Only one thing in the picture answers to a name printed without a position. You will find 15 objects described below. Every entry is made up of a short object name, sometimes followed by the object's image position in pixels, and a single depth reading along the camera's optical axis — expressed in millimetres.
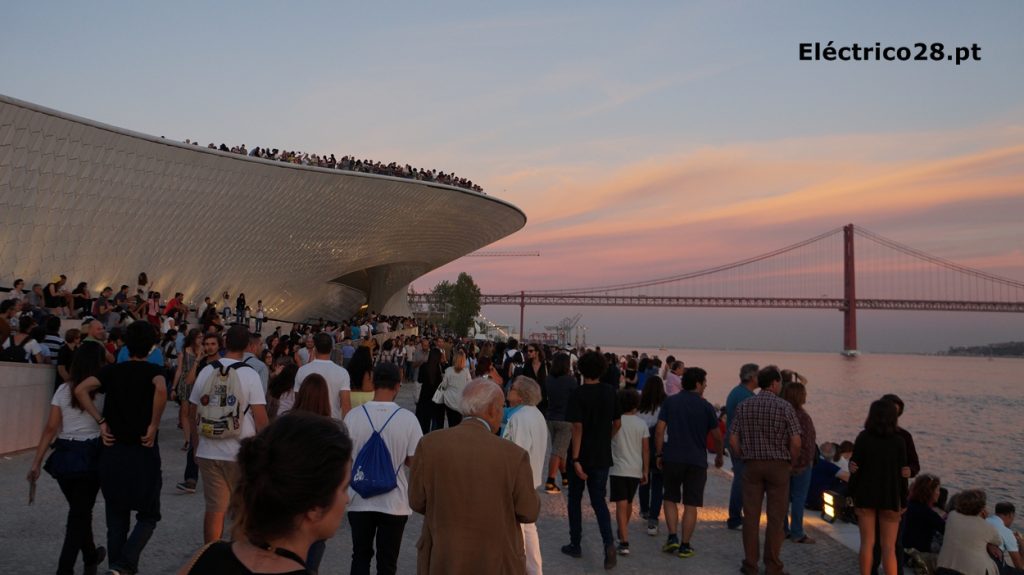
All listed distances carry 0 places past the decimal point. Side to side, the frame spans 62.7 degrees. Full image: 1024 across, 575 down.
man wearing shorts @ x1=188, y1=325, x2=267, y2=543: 4648
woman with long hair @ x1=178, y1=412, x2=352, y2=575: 1676
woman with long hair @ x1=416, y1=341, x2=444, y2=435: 9578
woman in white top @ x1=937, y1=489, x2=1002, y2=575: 5336
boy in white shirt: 5949
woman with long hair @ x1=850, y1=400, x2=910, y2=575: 5234
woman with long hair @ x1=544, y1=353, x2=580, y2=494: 7586
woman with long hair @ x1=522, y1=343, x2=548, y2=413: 10172
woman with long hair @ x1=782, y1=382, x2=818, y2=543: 6227
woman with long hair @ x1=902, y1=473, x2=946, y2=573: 6285
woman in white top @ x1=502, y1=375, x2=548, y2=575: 4695
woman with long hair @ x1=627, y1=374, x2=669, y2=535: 6834
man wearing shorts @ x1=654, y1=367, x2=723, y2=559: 6018
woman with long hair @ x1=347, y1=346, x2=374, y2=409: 5703
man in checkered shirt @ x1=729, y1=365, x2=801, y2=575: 5516
